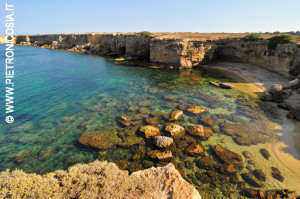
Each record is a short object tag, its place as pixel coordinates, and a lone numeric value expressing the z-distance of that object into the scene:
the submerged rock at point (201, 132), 13.37
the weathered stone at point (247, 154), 11.30
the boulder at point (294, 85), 22.48
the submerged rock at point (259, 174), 9.53
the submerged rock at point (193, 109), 17.61
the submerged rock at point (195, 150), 11.43
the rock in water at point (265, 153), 11.29
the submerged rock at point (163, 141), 11.75
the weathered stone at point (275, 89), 21.34
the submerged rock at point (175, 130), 13.46
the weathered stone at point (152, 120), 15.25
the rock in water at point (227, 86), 25.72
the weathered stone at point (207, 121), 15.30
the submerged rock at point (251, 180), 9.16
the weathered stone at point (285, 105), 18.00
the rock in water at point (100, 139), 11.91
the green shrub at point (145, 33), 50.19
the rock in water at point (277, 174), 9.55
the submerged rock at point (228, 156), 10.60
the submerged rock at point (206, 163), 10.34
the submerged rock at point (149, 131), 13.16
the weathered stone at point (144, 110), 17.27
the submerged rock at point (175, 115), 15.96
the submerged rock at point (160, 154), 10.77
